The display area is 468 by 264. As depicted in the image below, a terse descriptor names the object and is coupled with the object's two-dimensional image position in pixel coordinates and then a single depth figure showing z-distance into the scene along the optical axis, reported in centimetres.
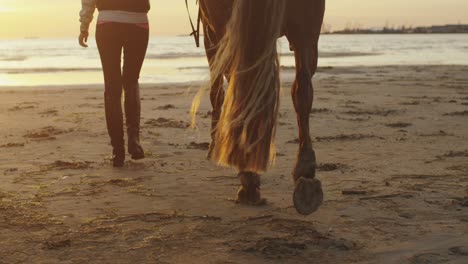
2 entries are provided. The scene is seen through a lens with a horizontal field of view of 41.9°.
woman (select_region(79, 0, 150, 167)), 490
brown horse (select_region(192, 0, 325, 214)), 301
